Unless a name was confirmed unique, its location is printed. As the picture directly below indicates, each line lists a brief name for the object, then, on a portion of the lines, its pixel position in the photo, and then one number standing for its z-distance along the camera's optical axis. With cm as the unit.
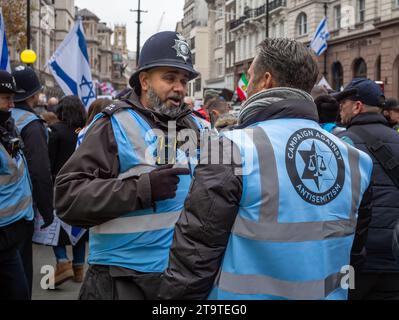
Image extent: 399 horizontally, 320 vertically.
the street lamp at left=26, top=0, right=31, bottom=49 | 2267
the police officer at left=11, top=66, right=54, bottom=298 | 530
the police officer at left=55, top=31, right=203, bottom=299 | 274
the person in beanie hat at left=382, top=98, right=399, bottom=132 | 769
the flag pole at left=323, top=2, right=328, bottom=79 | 3658
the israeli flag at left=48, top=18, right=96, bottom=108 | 968
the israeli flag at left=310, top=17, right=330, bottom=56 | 2081
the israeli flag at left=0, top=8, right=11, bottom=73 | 660
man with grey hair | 220
